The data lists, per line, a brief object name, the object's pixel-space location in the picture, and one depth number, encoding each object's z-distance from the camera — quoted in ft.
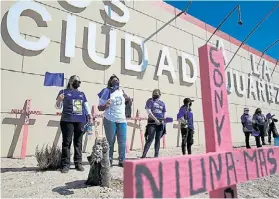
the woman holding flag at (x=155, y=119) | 12.96
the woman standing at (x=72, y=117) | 10.35
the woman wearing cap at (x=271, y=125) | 27.56
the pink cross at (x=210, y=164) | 3.06
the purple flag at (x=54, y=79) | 11.11
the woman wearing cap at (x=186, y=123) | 14.54
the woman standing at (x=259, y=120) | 22.14
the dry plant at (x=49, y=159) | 10.56
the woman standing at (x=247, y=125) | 20.65
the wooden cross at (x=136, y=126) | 19.72
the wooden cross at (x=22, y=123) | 14.24
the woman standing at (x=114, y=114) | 11.00
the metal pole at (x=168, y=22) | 22.96
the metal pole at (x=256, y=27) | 27.65
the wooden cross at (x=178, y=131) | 23.56
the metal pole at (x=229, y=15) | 27.27
